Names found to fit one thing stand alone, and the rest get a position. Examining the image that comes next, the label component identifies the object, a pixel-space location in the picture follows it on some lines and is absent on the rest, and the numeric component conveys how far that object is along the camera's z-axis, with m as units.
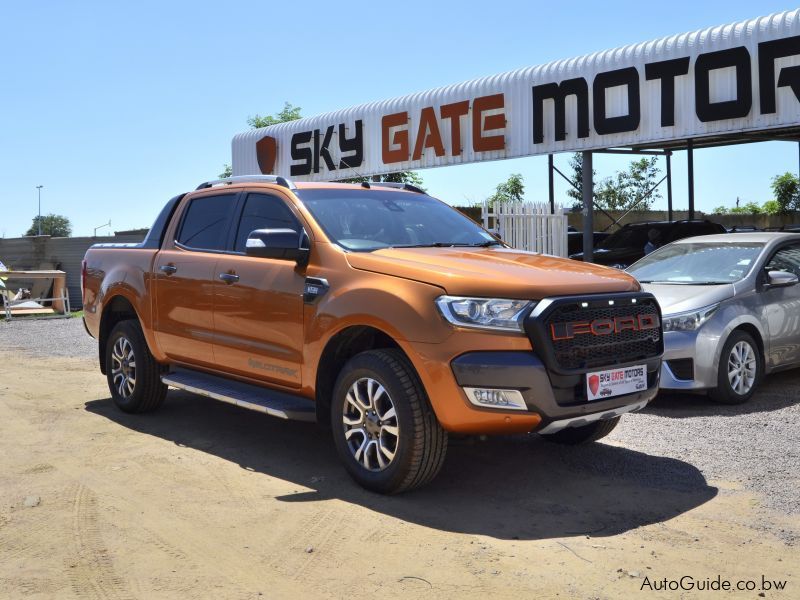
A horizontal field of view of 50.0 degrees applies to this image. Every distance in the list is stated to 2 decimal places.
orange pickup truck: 4.69
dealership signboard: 13.55
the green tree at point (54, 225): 116.74
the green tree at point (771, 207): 45.73
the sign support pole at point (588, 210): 16.42
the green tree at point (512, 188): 37.06
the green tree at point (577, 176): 37.20
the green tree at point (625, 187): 39.22
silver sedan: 7.49
